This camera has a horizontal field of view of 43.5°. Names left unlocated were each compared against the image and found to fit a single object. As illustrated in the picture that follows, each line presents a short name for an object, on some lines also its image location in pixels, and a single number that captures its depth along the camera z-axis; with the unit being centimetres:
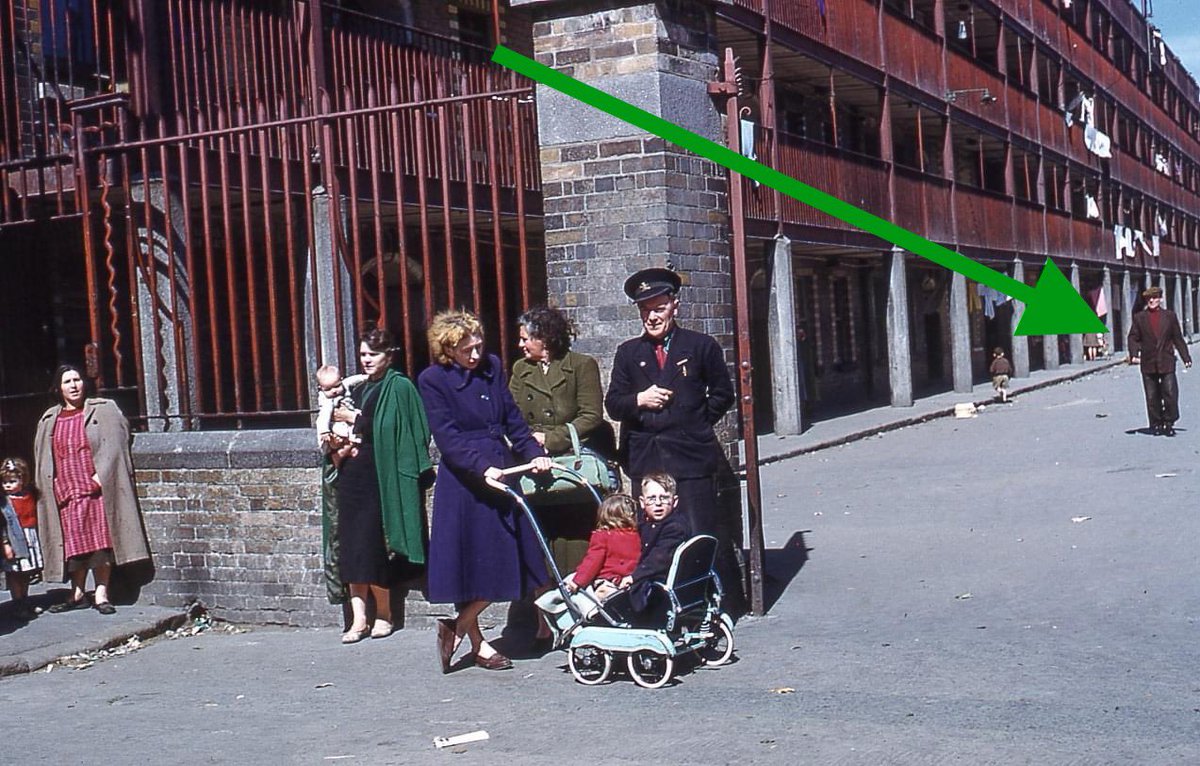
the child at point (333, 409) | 797
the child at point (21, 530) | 896
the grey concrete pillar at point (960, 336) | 2922
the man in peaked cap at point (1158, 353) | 1706
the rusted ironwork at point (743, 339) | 771
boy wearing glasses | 671
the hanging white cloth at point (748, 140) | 2005
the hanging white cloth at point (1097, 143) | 4291
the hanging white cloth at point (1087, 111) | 4253
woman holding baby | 788
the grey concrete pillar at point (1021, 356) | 3544
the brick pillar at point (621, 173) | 786
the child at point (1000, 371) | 2766
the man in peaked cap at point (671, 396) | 733
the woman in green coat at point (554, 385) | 755
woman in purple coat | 707
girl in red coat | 698
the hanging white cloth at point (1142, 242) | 4959
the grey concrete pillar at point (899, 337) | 2608
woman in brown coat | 898
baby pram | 661
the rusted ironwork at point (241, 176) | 839
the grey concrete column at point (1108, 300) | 4369
